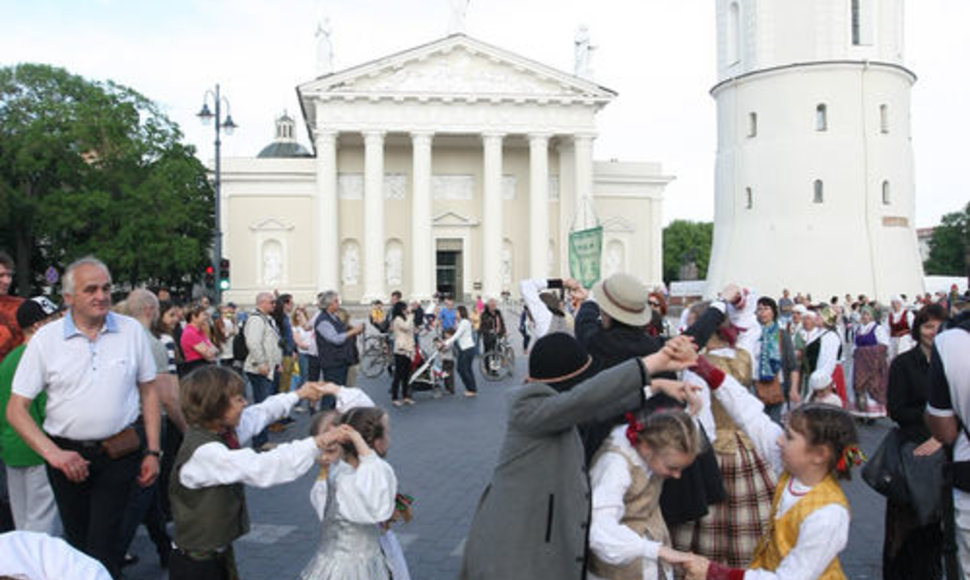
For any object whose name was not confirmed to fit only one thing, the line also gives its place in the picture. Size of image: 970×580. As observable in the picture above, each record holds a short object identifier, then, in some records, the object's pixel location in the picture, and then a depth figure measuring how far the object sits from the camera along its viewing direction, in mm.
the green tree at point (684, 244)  105812
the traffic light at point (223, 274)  25567
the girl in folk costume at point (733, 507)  4070
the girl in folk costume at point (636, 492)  3057
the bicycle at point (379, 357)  19375
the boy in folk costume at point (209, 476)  3576
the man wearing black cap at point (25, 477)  4738
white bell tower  37812
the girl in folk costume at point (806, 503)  2967
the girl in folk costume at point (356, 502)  3471
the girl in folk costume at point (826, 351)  9484
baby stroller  15570
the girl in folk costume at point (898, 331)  9484
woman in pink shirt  8352
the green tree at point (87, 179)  39750
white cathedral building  45250
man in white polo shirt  4234
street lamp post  26031
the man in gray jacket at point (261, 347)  11125
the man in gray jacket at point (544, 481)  2992
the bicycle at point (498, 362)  18719
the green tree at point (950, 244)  74488
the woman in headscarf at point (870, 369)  12174
